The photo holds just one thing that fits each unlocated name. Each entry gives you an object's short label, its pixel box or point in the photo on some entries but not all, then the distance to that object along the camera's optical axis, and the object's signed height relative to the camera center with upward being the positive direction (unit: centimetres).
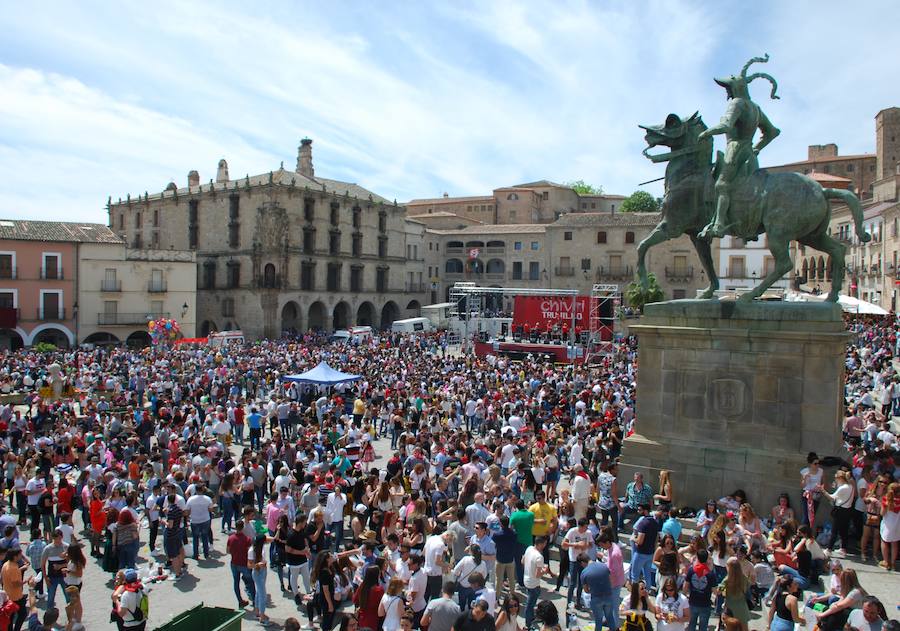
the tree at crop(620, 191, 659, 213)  7031 +1009
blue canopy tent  1998 -237
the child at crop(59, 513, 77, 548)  852 -295
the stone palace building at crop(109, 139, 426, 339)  4794 +397
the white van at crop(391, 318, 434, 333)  4488 -183
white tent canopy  2641 -11
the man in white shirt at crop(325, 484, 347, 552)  945 -297
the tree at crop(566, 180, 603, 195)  8625 +1428
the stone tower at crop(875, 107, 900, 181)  6362 +1525
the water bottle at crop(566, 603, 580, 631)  748 -357
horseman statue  1035 +169
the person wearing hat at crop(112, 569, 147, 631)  678 -307
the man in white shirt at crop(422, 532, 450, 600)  727 -284
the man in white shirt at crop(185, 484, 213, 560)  962 -312
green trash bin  638 -307
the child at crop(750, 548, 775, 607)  770 -313
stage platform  3114 -237
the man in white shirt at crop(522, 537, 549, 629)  732 -294
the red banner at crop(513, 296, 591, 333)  3809 -72
